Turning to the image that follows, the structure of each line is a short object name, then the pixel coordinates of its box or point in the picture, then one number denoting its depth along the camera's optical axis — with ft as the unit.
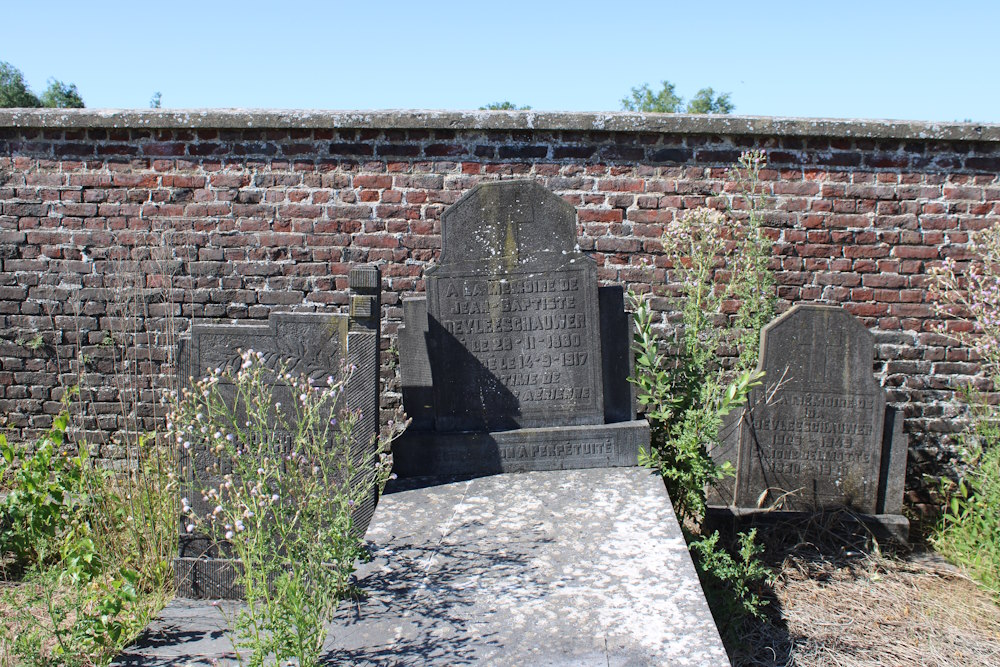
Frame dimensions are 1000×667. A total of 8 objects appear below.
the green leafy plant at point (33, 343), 18.92
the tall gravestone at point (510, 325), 14.48
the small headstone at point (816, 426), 15.84
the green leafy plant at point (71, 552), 10.19
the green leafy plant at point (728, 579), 12.38
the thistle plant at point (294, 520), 8.23
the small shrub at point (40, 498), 13.01
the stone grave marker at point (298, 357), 12.47
